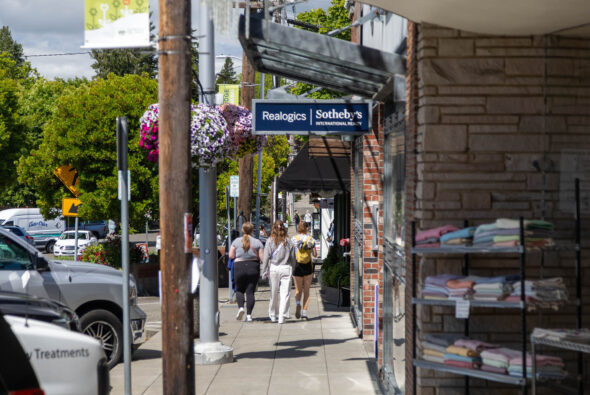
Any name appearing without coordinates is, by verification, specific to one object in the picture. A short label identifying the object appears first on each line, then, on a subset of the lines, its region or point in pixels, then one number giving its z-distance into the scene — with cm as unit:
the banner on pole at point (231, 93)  2503
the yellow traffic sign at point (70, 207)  2339
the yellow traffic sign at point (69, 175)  3175
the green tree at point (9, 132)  4647
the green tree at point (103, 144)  2973
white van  5197
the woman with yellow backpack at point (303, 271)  1736
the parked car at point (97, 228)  6039
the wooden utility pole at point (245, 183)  2562
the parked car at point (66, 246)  4466
